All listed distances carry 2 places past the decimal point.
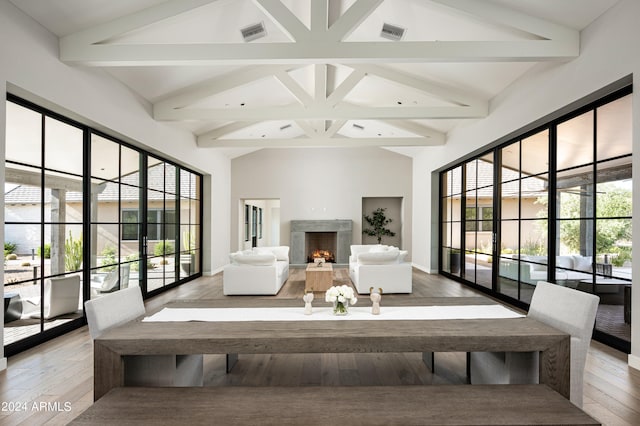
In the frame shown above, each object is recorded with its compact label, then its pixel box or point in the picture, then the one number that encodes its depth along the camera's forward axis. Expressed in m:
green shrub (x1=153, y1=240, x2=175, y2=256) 6.06
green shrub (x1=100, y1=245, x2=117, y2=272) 4.57
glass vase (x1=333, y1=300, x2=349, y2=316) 2.29
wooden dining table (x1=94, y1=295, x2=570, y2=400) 1.78
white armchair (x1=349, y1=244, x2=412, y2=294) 5.85
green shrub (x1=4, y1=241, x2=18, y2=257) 3.05
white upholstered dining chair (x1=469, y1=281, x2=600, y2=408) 1.85
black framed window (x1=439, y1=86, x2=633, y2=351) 3.26
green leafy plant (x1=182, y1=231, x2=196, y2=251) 7.27
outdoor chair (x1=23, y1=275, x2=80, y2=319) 3.35
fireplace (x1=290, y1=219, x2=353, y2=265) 10.06
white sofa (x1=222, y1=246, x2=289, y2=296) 5.74
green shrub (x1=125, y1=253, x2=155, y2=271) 5.23
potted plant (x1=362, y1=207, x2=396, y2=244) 10.35
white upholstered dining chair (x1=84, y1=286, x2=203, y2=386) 1.90
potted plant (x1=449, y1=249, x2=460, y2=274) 7.30
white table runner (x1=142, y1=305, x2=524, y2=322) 2.23
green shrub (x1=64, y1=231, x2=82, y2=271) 3.82
